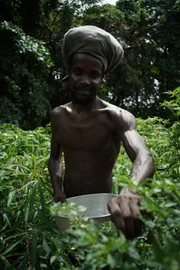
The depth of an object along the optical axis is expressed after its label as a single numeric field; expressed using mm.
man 1454
